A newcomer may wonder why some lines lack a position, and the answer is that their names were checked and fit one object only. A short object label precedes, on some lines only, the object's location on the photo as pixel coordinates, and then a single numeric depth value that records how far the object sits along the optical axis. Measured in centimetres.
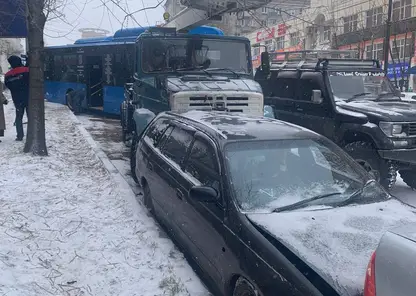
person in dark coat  982
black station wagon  290
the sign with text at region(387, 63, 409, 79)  3122
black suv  711
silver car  216
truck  795
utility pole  1797
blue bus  1536
